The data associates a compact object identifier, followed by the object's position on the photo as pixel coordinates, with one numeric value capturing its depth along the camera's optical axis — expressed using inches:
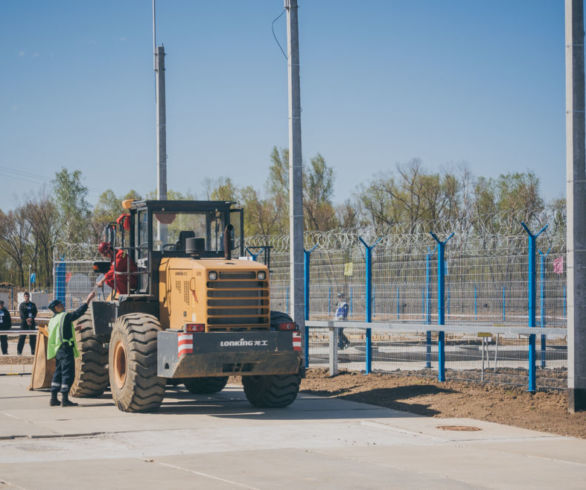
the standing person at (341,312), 1044.5
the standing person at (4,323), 985.2
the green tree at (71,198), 3400.6
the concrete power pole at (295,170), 696.4
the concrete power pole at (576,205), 501.0
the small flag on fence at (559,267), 748.0
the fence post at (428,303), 732.8
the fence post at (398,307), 844.1
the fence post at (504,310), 730.1
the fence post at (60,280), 1104.8
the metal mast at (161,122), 904.9
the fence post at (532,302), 580.7
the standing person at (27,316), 1000.2
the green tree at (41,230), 3144.7
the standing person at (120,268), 600.6
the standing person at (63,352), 576.7
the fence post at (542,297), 717.3
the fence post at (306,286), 775.7
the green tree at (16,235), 3189.0
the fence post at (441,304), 639.8
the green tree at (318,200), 2915.8
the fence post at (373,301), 874.8
